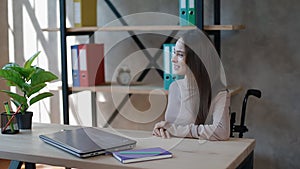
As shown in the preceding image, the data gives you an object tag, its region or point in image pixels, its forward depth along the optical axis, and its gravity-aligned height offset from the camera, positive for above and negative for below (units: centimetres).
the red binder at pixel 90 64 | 343 +2
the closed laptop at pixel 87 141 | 183 -31
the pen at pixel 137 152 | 183 -34
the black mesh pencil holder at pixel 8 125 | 225 -28
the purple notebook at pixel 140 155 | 175 -34
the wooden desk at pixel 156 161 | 171 -35
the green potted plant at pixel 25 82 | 229 -7
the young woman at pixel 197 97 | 204 -14
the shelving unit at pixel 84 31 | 314 +25
